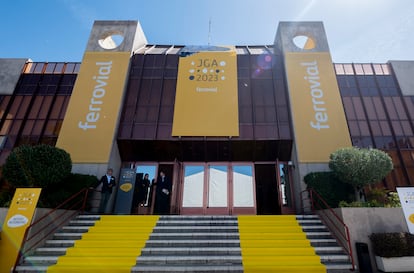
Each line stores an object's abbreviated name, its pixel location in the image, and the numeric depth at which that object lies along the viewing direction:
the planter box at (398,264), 5.32
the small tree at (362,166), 7.95
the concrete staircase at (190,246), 5.42
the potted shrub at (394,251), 5.36
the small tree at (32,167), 7.59
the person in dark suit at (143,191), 10.60
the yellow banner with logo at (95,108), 10.48
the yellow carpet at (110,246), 5.35
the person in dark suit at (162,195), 9.57
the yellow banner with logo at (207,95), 10.88
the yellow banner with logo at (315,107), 10.49
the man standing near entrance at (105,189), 8.53
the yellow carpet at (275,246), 5.30
